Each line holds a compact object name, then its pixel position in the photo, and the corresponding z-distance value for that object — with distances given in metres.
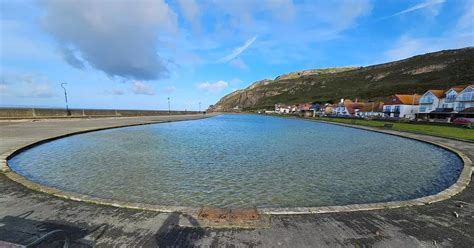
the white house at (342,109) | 111.50
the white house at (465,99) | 60.67
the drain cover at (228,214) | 5.37
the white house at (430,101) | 72.19
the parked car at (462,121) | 43.60
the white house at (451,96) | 66.14
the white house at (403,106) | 80.69
